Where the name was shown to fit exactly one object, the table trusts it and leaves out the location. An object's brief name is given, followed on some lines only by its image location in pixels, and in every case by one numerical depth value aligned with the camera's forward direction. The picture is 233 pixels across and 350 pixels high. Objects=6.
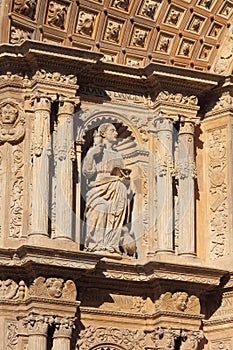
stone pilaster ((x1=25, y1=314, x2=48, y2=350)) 18.27
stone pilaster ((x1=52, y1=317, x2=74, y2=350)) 18.41
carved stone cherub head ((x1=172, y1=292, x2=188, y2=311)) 19.25
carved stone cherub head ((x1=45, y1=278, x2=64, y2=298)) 18.52
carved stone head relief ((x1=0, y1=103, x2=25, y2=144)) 19.28
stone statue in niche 19.66
